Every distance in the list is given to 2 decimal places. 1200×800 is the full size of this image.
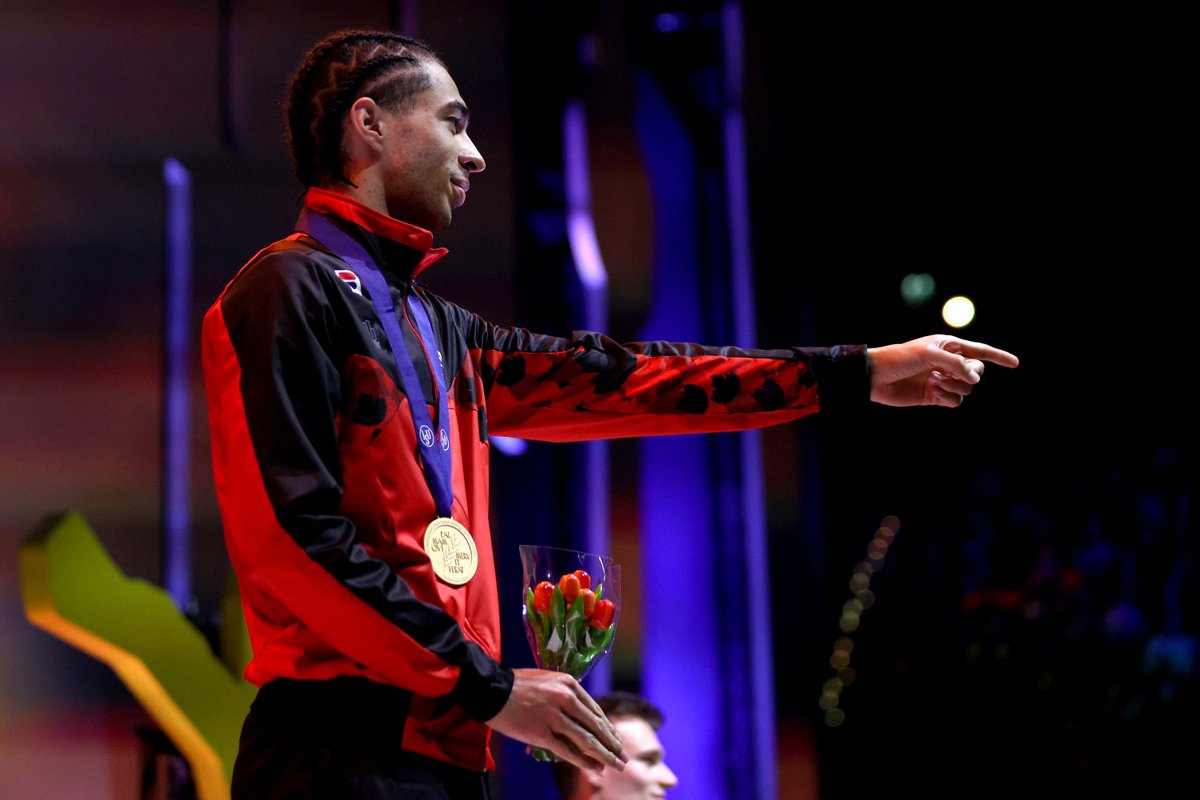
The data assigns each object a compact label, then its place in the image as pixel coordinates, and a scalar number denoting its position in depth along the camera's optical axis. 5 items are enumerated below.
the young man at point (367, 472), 2.96
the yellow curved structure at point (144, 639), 6.14
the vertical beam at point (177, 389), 7.14
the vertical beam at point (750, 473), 10.37
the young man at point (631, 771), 7.46
